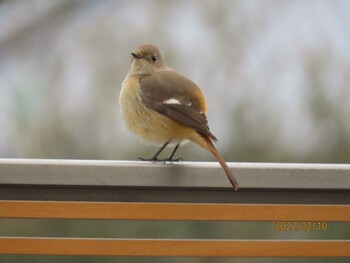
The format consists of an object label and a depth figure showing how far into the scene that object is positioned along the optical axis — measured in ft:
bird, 18.80
